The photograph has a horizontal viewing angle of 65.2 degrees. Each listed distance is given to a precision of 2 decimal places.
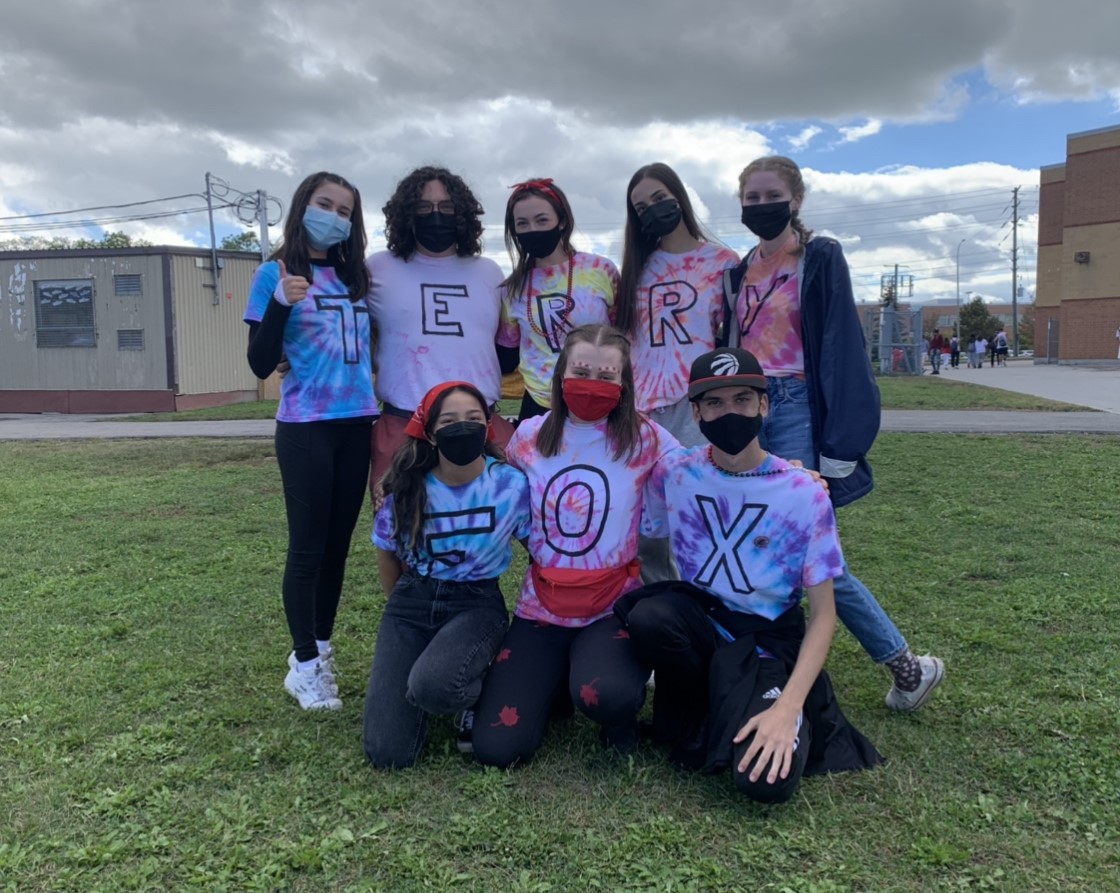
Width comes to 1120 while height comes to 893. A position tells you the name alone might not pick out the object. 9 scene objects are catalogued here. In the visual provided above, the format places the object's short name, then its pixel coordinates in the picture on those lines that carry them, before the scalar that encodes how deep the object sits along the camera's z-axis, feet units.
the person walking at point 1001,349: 141.28
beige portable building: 74.18
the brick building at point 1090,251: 121.39
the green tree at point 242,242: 198.08
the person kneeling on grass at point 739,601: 9.76
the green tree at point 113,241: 188.58
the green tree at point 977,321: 224.53
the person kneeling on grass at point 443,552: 10.69
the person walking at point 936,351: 110.83
